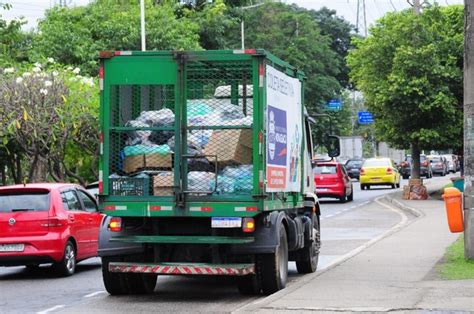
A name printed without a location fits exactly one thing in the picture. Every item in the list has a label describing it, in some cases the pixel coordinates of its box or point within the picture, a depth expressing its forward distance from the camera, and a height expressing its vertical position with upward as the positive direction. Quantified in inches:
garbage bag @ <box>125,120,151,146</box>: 526.0 +25.8
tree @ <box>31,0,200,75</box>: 1740.9 +262.3
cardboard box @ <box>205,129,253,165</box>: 514.9 +19.0
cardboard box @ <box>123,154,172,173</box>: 523.2 +12.7
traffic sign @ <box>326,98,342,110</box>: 2645.2 +200.4
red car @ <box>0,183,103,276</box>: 649.0 -24.0
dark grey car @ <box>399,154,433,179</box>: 2881.4 +41.5
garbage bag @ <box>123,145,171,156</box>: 522.9 +18.3
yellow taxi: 2138.3 +24.8
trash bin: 687.1 -17.7
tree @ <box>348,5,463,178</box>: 1550.2 +158.1
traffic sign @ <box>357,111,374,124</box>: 2982.3 +189.4
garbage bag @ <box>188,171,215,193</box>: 520.1 +3.1
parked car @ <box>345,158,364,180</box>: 2790.4 +46.4
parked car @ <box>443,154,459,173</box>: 3353.1 +67.9
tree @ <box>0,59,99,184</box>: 1151.0 +84.7
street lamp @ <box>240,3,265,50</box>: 2287.8 +357.9
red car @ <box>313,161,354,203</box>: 1643.7 +7.0
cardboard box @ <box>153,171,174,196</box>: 521.7 +1.9
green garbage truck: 515.8 +10.9
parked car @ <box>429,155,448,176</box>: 3093.0 +54.5
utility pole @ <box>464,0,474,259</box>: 614.9 +39.1
